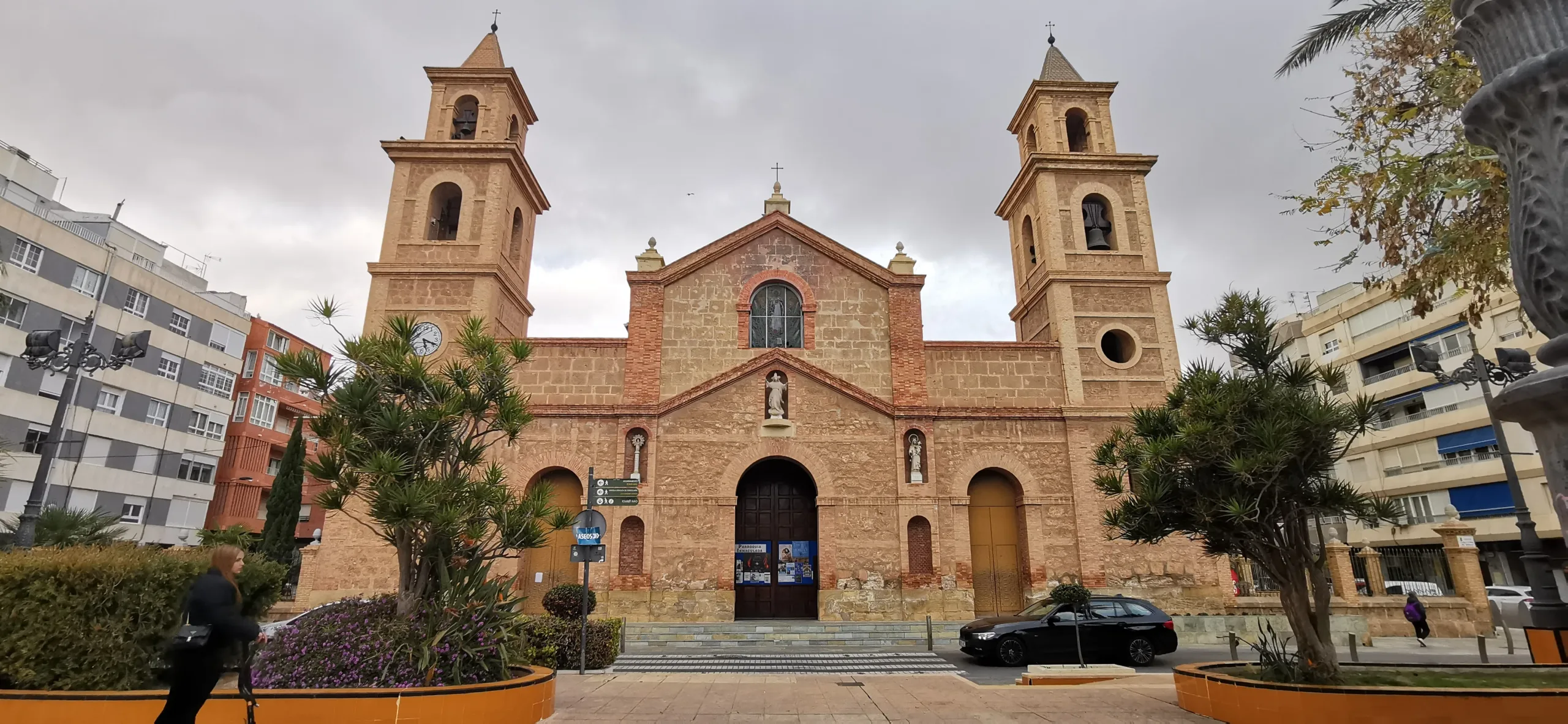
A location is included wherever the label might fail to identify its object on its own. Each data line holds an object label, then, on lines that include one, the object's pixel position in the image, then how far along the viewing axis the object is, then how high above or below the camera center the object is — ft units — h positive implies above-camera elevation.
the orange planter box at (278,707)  22.35 -3.94
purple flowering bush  24.79 -2.61
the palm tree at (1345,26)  38.75 +27.39
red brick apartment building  123.75 +21.92
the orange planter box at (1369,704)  21.43 -3.88
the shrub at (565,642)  40.42 -3.86
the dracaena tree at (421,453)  27.20 +4.31
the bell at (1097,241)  74.13 +30.81
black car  46.50 -3.91
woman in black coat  17.57 -1.53
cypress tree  93.66 +7.58
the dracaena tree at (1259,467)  27.68 +3.70
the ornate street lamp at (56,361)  39.68 +11.34
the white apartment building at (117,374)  88.28 +26.23
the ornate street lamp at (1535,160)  10.16 +5.66
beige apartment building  100.22 +18.87
